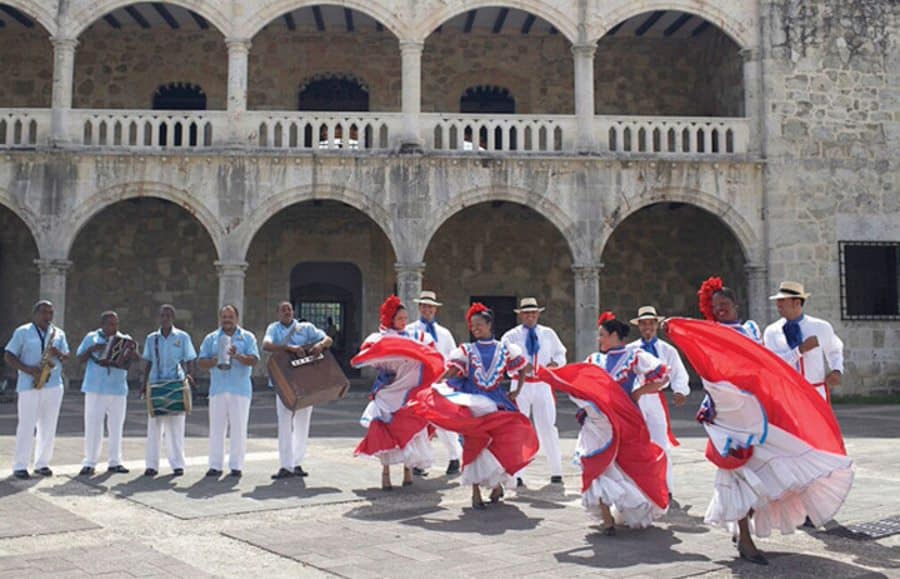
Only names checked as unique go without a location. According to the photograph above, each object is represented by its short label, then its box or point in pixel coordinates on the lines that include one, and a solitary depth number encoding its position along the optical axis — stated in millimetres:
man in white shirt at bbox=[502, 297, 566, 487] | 7992
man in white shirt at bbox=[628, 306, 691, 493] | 6762
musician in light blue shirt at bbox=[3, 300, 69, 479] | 7945
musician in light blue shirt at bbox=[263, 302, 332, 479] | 7953
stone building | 16031
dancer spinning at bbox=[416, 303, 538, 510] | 6508
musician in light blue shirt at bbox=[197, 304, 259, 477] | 7922
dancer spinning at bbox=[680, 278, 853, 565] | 4938
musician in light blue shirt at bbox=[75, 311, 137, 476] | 8070
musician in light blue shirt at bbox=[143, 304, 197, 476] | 8070
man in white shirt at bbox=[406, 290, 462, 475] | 8406
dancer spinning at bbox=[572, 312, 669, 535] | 5613
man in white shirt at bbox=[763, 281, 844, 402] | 6184
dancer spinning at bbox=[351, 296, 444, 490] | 7359
